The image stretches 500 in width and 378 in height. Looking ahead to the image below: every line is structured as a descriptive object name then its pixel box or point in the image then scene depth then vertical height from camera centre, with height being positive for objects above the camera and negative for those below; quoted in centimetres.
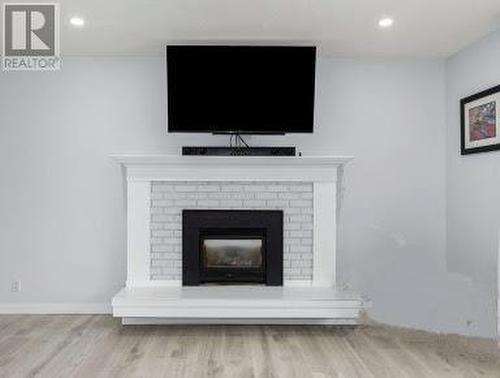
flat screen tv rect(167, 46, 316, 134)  400 +85
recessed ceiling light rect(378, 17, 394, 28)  350 +125
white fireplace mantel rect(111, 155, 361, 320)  421 +7
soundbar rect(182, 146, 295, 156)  412 +34
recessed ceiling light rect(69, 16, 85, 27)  350 +125
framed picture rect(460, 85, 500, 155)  370 +56
